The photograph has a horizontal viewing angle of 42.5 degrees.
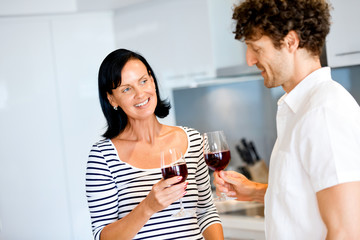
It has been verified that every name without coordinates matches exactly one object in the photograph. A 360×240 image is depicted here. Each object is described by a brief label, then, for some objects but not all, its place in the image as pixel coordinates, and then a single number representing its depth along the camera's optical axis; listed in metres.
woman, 1.60
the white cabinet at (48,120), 3.37
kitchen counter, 2.77
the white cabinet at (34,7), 3.31
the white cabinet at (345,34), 2.37
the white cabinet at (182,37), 3.08
